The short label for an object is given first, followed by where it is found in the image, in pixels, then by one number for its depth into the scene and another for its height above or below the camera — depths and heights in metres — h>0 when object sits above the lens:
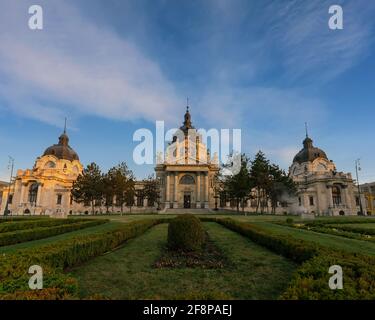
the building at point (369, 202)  69.94 +0.66
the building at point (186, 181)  59.09 +5.15
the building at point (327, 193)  61.59 +2.70
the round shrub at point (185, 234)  10.22 -1.26
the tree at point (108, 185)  43.16 +2.86
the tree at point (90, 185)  45.34 +3.00
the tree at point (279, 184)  43.62 +3.30
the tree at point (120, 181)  42.94 +3.60
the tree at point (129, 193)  45.62 +1.64
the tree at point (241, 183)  40.25 +3.15
